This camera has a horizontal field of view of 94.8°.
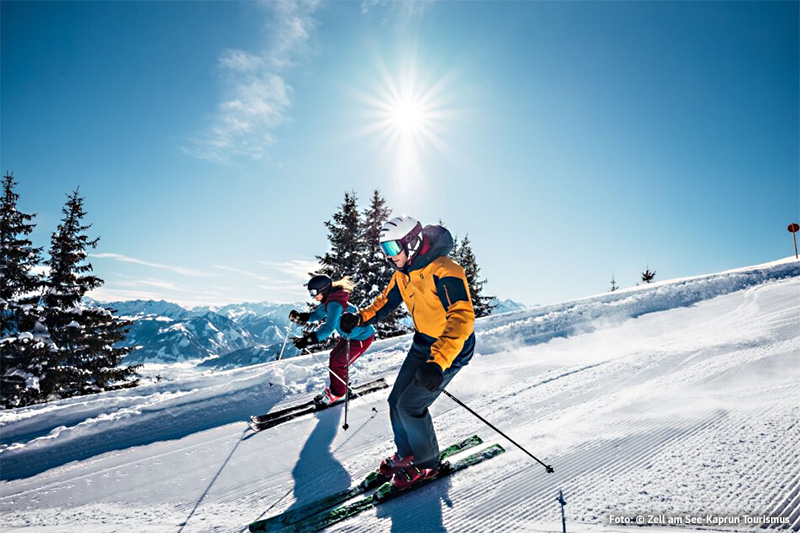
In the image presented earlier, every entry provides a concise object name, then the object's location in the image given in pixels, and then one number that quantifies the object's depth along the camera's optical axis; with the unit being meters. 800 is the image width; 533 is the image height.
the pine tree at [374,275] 24.12
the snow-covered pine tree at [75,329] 17.61
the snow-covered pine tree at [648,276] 45.38
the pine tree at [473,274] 30.73
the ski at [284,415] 5.38
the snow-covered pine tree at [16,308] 14.83
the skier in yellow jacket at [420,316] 3.26
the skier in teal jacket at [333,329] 5.57
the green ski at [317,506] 3.10
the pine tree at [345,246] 24.33
